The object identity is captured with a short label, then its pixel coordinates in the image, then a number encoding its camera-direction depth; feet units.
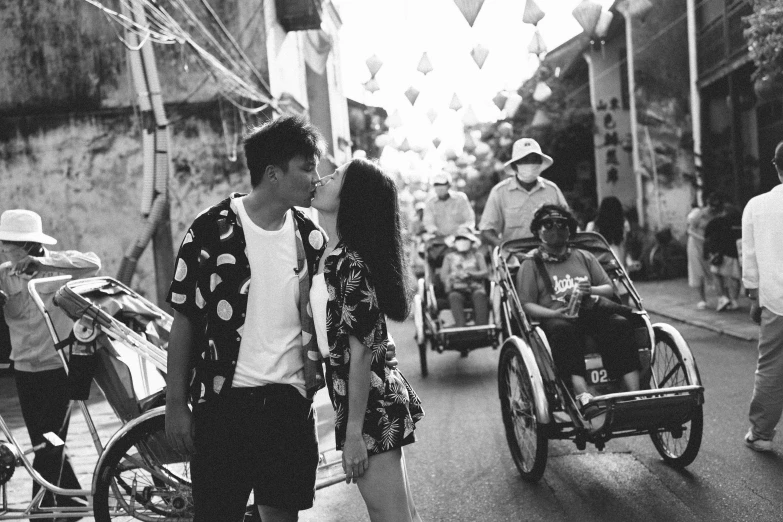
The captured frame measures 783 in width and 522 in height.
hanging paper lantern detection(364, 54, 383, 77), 44.83
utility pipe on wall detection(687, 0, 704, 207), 66.64
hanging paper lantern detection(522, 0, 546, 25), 28.35
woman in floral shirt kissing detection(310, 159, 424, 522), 9.21
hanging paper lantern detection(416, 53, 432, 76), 40.60
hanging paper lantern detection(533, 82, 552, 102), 48.19
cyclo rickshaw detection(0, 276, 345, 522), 12.66
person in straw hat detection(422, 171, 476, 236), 36.27
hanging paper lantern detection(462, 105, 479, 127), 58.49
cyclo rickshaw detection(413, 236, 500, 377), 30.63
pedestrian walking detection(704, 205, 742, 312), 42.63
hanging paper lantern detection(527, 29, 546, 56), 36.14
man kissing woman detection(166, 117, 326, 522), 9.64
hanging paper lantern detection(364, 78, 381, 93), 47.19
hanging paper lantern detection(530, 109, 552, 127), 87.21
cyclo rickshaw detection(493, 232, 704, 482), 15.62
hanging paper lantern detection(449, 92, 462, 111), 52.37
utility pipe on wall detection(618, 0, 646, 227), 74.49
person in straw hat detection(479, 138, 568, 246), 23.31
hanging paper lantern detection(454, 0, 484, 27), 23.63
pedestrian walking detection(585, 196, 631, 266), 53.26
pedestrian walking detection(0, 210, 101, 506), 16.19
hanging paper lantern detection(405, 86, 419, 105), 48.14
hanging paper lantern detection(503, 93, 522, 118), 54.60
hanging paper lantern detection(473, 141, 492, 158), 91.71
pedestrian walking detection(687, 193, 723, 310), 45.29
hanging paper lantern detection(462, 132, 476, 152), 83.97
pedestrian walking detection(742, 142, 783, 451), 17.74
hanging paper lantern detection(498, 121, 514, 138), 89.74
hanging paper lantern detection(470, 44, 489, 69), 34.32
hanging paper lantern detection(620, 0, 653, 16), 29.17
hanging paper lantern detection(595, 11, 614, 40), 30.42
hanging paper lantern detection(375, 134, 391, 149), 74.88
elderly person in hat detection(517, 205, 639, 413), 17.39
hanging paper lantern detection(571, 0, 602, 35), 28.27
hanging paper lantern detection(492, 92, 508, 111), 52.41
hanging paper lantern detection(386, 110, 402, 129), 57.98
